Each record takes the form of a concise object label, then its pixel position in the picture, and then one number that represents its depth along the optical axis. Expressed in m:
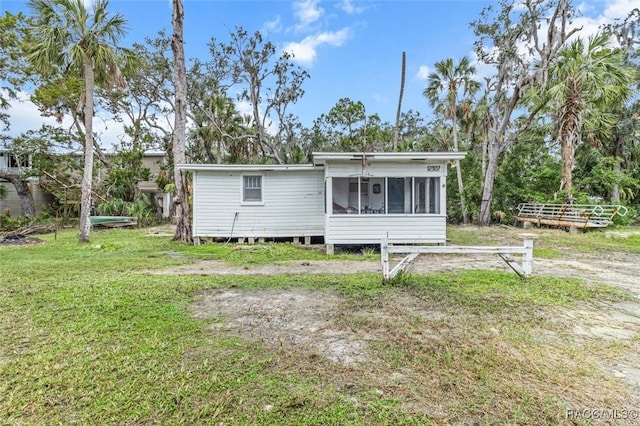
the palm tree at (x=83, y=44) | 9.35
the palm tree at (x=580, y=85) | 12.71
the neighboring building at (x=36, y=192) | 18.50
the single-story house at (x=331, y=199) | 8.91
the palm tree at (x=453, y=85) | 17.03
